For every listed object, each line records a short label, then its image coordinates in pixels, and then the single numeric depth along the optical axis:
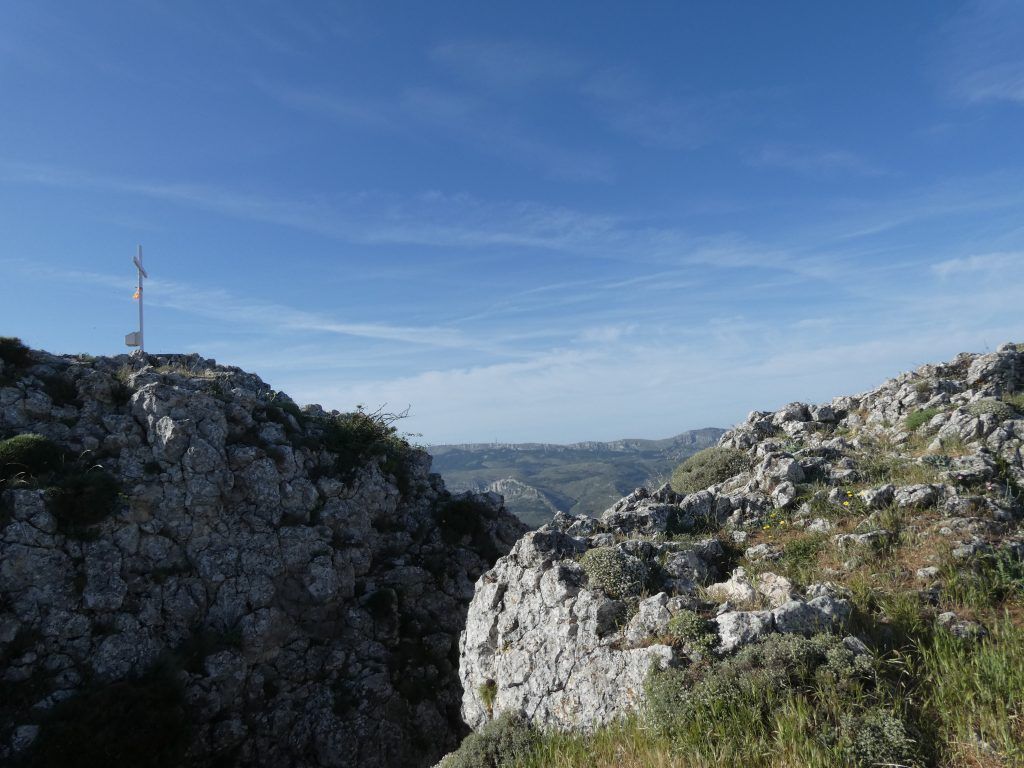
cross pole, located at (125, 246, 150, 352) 23.67
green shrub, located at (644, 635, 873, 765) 7.06
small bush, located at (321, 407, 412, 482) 21.78
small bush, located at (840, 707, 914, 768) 6.34
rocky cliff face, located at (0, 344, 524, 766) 14.12
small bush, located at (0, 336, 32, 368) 19.02
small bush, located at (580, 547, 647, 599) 10.72
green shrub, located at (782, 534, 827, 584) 10.80
